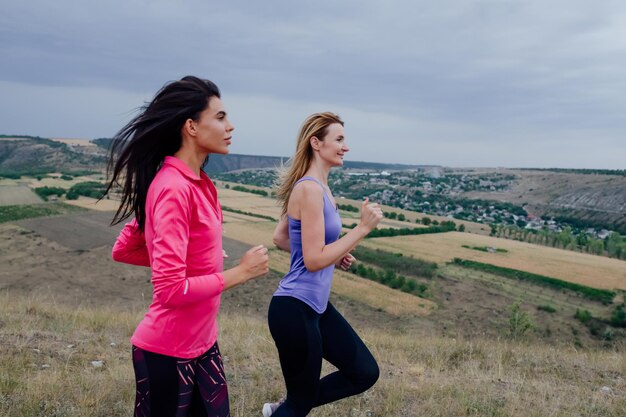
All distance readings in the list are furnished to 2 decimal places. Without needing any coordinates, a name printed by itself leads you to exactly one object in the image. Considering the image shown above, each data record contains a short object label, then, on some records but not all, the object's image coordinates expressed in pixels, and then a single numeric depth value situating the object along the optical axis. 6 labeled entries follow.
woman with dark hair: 1.92
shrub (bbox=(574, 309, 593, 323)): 30.58
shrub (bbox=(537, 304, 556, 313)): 31.97
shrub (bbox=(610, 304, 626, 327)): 30.81
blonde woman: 2.64
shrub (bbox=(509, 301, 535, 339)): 21.02
